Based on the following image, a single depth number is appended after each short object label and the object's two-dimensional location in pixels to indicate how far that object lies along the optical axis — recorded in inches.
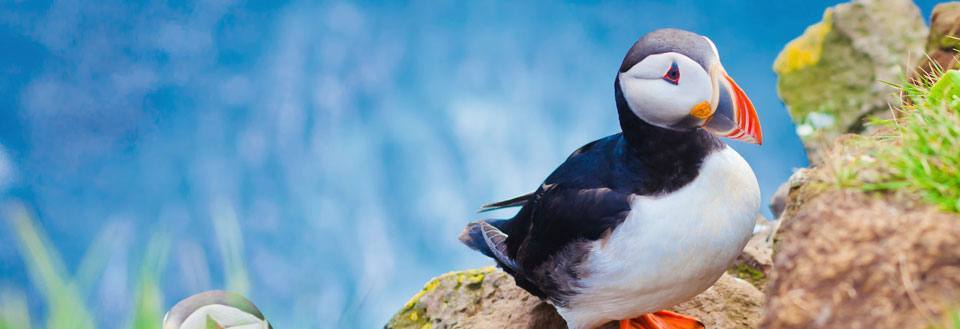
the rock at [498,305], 313.4
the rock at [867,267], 164.7
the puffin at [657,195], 228.2
